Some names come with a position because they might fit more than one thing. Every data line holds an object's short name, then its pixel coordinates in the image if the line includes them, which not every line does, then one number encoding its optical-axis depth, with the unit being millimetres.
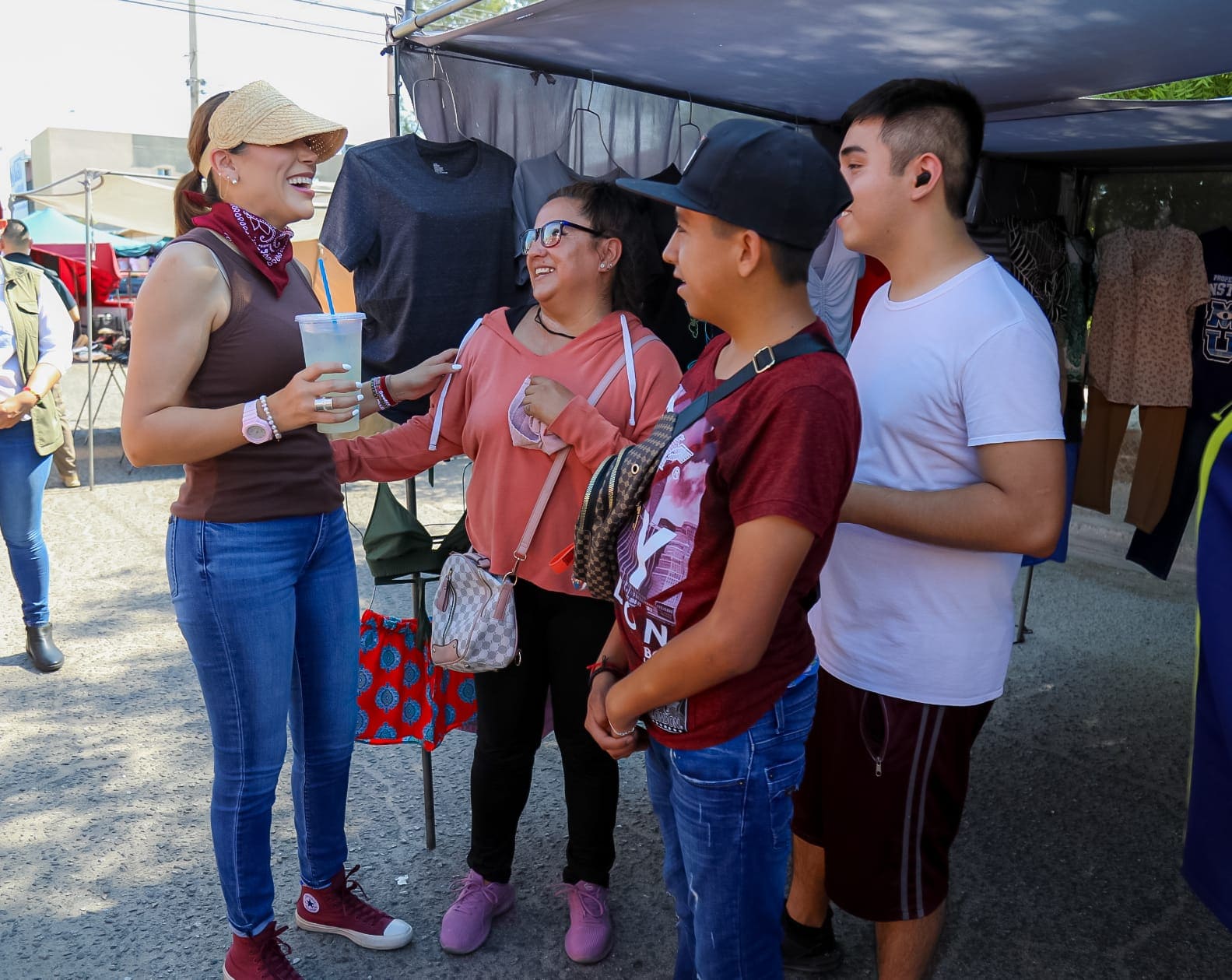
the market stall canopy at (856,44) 2588
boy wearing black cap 1417
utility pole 27688
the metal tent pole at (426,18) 2560
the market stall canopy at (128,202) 10922
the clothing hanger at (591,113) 3445
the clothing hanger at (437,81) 3037
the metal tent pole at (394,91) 2934
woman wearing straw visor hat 1964
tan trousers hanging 4766
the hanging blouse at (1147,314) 4555
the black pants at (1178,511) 4711
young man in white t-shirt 1866
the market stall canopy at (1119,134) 3670
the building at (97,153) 38625
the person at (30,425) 4344
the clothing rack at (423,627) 2809
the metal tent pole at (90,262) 8711
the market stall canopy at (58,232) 14180
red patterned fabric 2797
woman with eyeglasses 2393
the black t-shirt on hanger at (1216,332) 4508
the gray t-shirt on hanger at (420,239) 2955
